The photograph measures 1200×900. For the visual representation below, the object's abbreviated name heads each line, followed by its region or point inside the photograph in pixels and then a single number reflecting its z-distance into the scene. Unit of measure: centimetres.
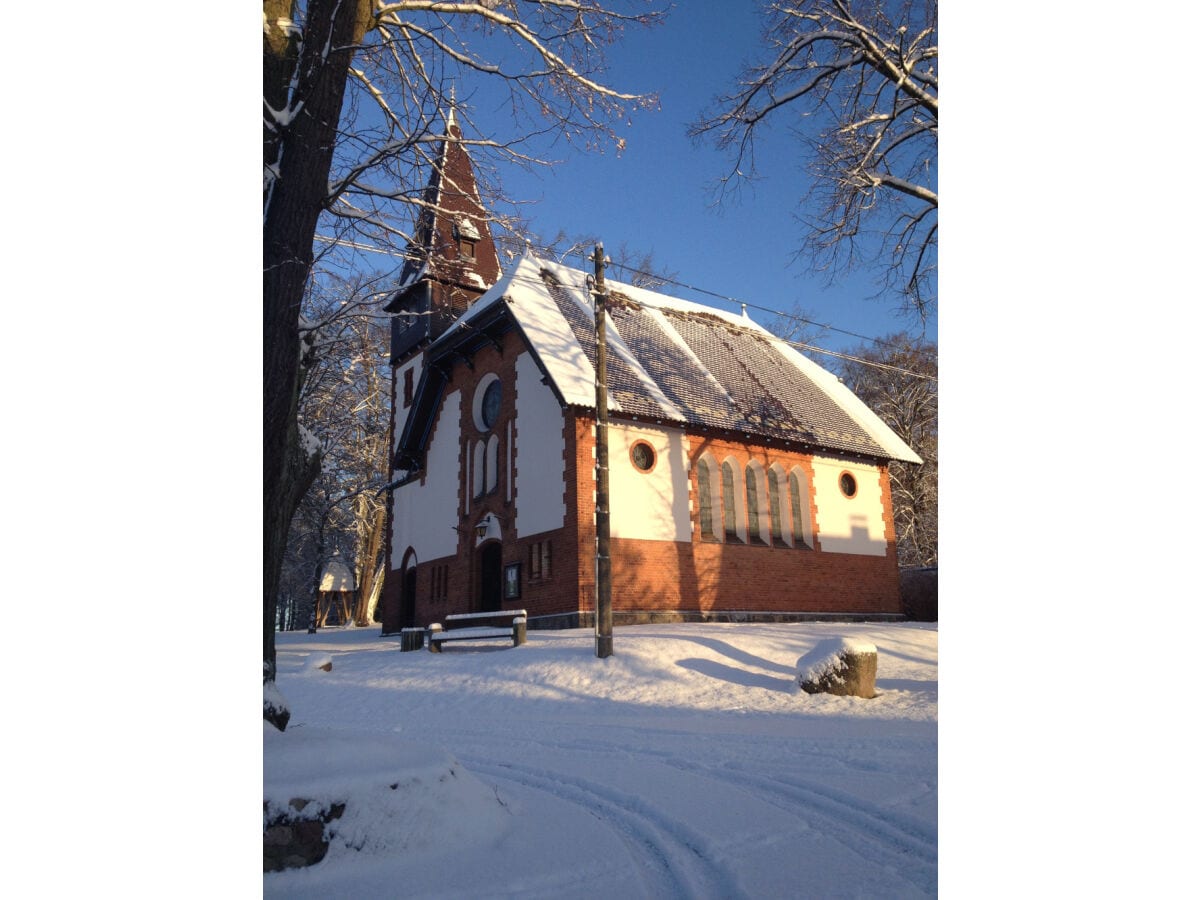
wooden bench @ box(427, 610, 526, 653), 1498
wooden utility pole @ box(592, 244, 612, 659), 1238
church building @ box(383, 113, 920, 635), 1817
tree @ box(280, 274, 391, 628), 575
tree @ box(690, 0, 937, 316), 854
